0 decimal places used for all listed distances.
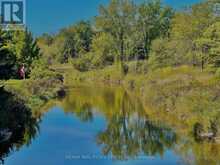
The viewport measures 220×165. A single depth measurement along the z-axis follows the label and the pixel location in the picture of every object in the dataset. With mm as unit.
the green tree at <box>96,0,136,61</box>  74625
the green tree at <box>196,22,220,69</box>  35844
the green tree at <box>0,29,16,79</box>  27172
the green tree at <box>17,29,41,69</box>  59094
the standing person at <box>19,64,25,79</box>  52469
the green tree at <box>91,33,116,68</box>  76812
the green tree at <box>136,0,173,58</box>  76125
